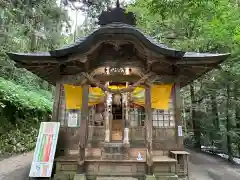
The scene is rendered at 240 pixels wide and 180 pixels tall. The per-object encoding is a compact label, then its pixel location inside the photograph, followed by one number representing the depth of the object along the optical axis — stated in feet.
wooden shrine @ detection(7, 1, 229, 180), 18.22
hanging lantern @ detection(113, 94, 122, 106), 30.40
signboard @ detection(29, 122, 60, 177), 17.62
